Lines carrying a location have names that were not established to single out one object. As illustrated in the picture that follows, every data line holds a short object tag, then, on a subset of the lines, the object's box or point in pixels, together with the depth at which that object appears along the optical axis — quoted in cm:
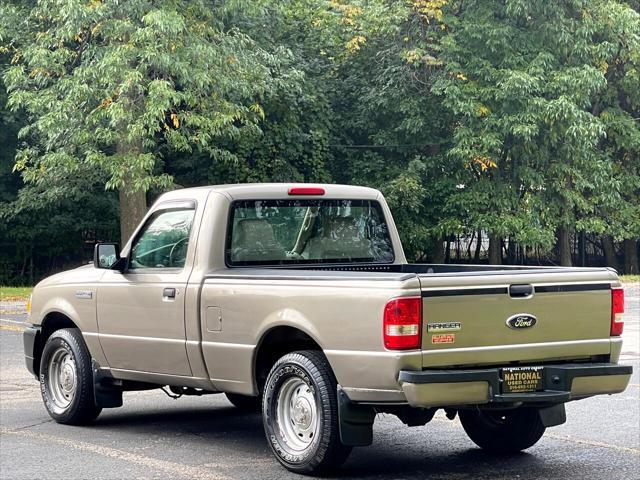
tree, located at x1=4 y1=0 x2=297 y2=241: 2453
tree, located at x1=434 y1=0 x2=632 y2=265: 3353
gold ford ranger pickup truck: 748
